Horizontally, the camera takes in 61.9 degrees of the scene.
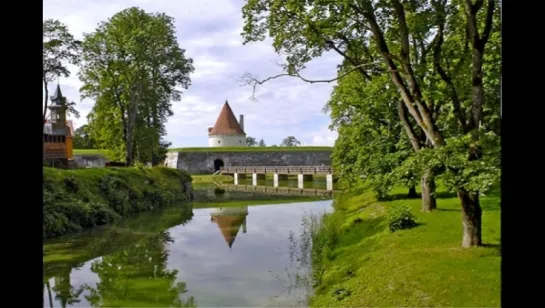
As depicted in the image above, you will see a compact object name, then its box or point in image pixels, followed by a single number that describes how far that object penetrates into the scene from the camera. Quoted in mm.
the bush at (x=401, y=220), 10586
